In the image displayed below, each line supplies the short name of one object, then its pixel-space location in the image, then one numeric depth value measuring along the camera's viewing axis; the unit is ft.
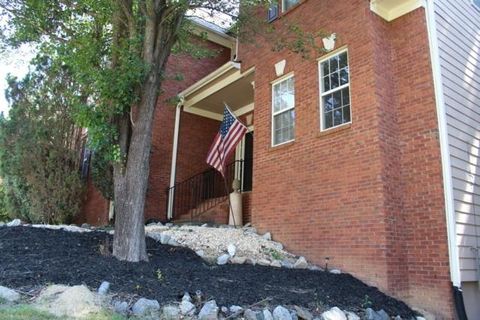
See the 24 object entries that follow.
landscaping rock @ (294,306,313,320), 14.84
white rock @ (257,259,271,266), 22.42
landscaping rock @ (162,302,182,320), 13.23
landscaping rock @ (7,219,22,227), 24.37
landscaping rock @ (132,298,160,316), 13.25
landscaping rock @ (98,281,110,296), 14.10
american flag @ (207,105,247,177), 30.37
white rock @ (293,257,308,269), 23.06
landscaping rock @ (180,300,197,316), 13.58
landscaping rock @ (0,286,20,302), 13.07
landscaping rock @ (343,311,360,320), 15.76
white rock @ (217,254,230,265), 21.60
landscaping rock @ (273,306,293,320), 14.25
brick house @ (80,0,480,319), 20.54
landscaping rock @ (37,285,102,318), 12.48
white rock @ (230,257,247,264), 22.09
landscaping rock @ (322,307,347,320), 15.03
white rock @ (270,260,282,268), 22.46
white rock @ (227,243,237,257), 22.84
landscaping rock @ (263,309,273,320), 13.94
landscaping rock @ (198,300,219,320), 13.50
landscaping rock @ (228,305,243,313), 14.01
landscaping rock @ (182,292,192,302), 14.24
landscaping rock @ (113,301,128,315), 13.25
